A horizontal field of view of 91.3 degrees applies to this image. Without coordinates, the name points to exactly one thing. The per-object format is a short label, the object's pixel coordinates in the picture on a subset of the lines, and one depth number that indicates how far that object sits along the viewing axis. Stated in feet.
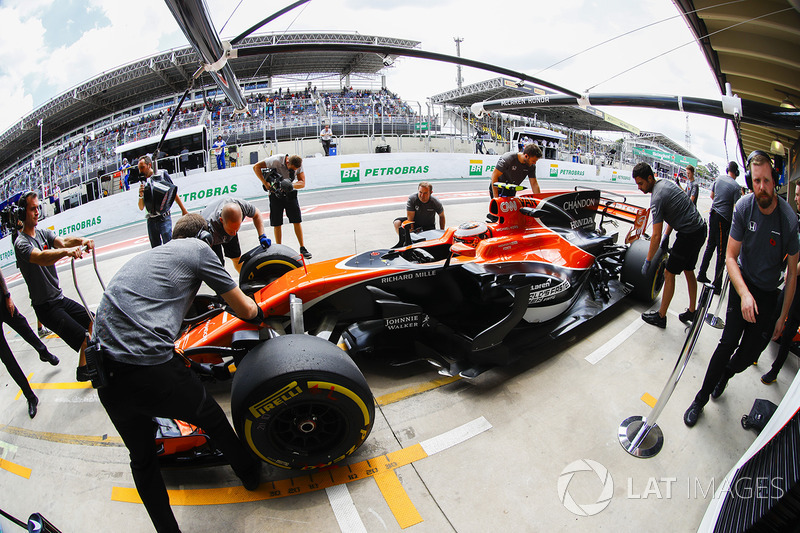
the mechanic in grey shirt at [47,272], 10.77
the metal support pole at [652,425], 8.30
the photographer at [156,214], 16.51
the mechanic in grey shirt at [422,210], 18.94
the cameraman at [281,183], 18.93
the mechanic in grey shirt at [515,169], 18.45
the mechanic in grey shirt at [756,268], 8.36
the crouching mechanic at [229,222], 11.46
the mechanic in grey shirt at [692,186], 28.55
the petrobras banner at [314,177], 33.50
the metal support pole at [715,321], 14.19
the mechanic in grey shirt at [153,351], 6.17
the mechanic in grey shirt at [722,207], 15.94
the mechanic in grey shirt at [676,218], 13.10
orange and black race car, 7.30
